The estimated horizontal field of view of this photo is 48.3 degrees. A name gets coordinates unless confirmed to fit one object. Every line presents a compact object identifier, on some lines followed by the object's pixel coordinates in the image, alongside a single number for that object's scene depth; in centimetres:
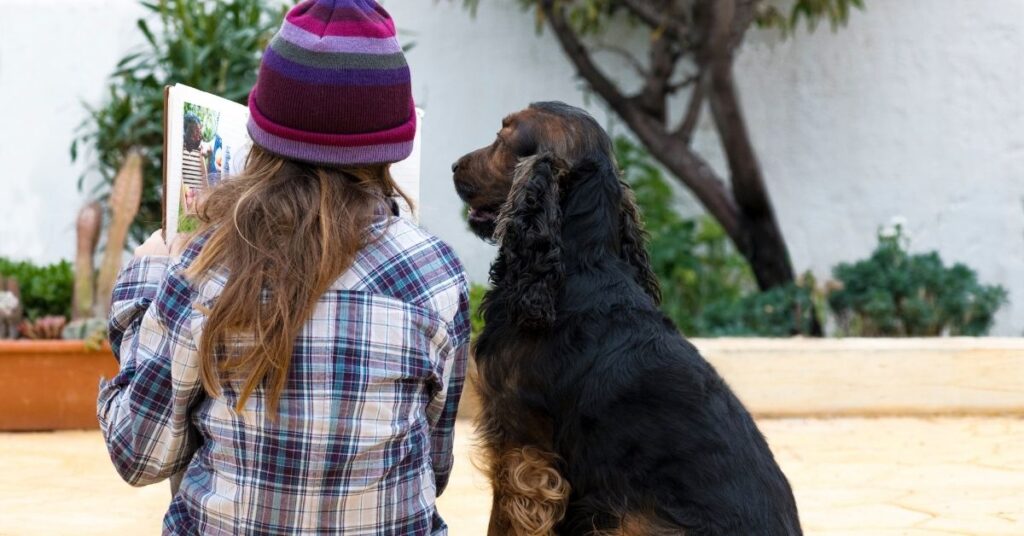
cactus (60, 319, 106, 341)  586
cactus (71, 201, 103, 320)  622
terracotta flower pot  584
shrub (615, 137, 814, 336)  746
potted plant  584
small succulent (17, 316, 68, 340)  608
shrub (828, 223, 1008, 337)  723
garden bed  642
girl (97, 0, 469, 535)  216
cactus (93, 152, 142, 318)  620
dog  256
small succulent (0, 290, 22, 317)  612
